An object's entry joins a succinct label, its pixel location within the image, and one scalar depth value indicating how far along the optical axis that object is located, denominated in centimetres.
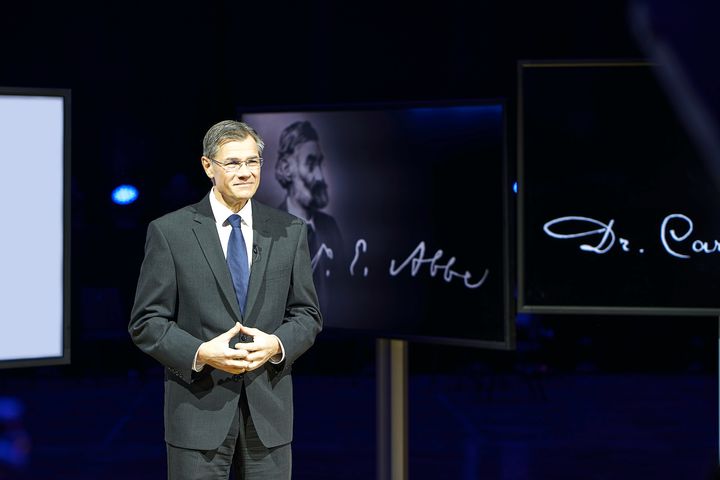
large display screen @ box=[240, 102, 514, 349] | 623
